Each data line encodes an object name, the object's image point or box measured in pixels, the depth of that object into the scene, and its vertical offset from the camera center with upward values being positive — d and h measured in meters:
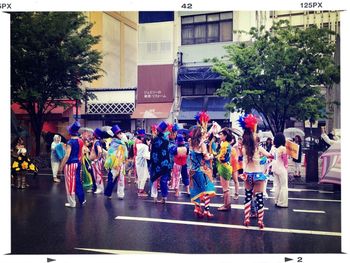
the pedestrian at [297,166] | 10.82 -1.01
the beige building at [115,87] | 16.59 +2.54
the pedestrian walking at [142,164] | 8.69 -0.77
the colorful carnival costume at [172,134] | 9.30 +0.01
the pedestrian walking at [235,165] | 7.82 -0.72
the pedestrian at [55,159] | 10.76 -0.78
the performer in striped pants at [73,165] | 6.98 -0.62
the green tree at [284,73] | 11.40 +2.10
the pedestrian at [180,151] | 6.53 -0.32
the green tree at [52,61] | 9.92 +2.65
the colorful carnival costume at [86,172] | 8.75 -0.97
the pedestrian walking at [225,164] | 6.86 -0.61
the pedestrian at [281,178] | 7.09 -0.90
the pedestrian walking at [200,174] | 6.11 -0.70
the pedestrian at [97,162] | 8.54 -0.74
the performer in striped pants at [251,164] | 5.58 -0.49
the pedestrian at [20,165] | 9.02 -0.81
